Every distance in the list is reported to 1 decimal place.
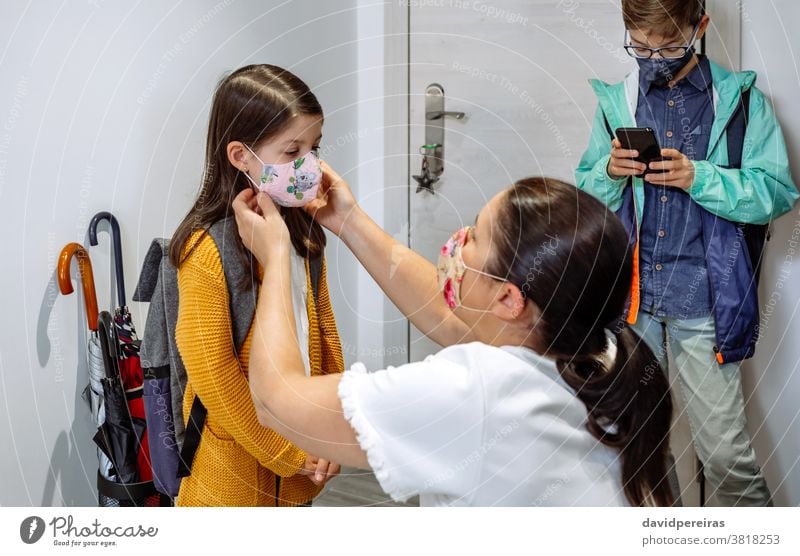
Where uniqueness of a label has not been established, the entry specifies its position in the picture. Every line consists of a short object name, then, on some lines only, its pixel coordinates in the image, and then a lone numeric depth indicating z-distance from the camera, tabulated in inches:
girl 38.7
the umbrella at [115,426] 47.9
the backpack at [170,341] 39.6
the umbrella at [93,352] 47.8
